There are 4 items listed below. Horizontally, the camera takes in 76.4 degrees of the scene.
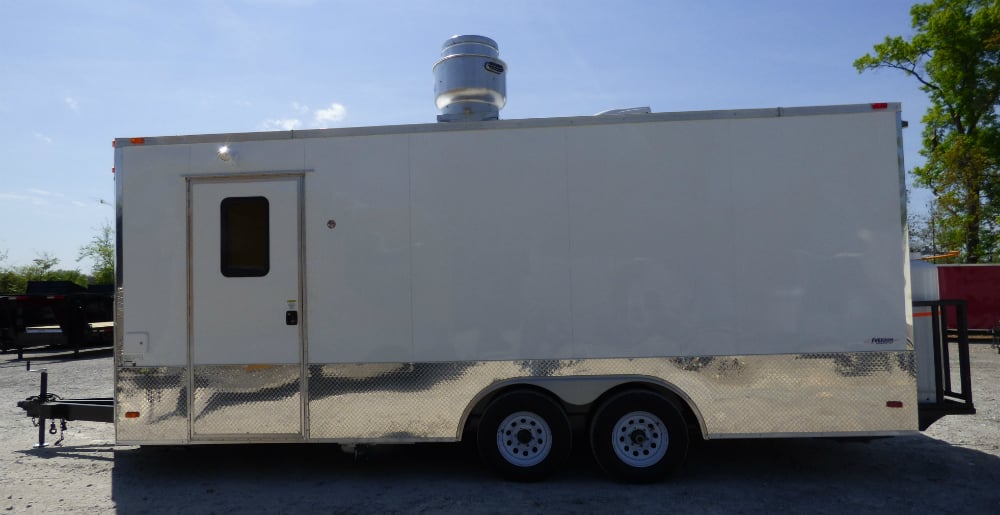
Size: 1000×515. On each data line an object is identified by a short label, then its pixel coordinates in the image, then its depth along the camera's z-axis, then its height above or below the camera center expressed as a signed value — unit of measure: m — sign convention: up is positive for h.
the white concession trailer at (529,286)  4.68 -0.04
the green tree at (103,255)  36.44 +2.03
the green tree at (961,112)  20.53 +5.47
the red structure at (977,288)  15.59 -0.44
